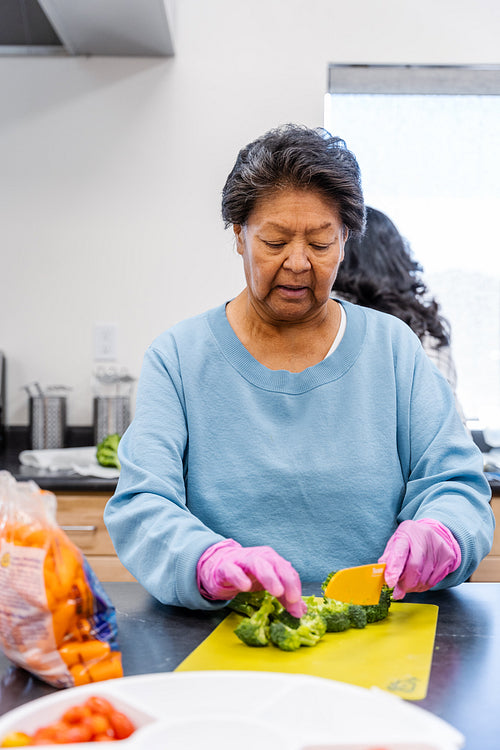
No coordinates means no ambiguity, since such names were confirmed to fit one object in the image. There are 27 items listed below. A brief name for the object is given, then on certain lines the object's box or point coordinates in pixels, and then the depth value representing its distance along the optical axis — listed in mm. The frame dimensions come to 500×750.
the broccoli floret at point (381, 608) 948
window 2701
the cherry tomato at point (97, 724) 585
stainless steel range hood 2225
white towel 2164
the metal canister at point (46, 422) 2510
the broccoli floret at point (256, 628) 848
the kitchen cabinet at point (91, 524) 2080
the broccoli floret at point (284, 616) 867
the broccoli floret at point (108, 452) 2207
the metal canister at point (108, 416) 2510
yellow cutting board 771
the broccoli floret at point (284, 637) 839
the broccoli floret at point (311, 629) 856
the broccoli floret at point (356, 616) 922
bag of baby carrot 705
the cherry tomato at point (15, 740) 552
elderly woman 1118
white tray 562
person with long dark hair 2162
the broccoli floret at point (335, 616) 906
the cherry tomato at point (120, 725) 605
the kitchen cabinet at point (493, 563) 2137
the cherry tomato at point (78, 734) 571
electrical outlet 2629
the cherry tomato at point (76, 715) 600
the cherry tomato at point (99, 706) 610
